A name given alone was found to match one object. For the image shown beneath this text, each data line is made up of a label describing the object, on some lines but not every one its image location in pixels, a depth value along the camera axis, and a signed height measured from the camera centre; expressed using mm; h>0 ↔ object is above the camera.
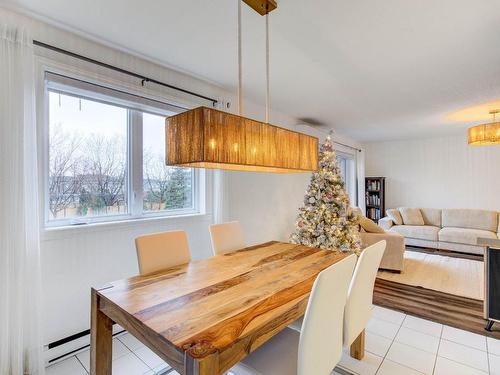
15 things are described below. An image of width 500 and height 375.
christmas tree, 3674 -417
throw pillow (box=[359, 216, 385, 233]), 4141 -627
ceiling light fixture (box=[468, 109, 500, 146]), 3146 +635
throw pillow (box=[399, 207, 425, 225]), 5578 -636
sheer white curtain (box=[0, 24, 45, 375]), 1665 -166
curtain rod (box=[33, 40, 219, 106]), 1877 +1001
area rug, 3289 -1271
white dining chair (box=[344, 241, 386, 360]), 1521 -653
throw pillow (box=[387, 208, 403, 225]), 5666 -646
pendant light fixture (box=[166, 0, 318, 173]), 1349 +264
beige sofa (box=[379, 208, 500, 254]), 4781 -831
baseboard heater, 1931 -1208
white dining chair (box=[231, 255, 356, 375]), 1119 -721
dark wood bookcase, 6406 -267
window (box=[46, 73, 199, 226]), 2070 +275
